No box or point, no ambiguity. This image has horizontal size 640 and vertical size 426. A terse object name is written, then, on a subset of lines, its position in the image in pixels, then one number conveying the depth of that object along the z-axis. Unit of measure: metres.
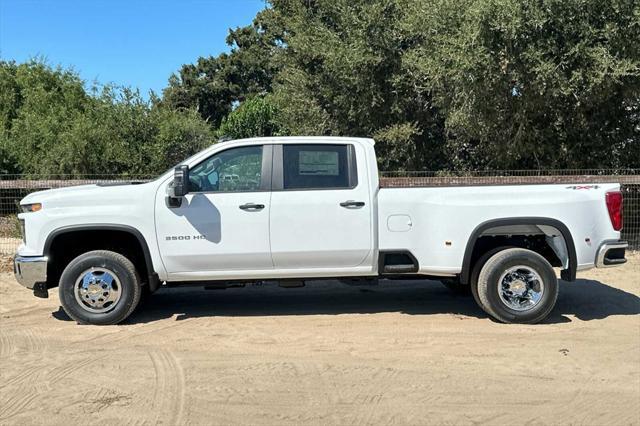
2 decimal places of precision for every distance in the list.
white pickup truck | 6.24
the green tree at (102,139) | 14.44
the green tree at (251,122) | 27.36
